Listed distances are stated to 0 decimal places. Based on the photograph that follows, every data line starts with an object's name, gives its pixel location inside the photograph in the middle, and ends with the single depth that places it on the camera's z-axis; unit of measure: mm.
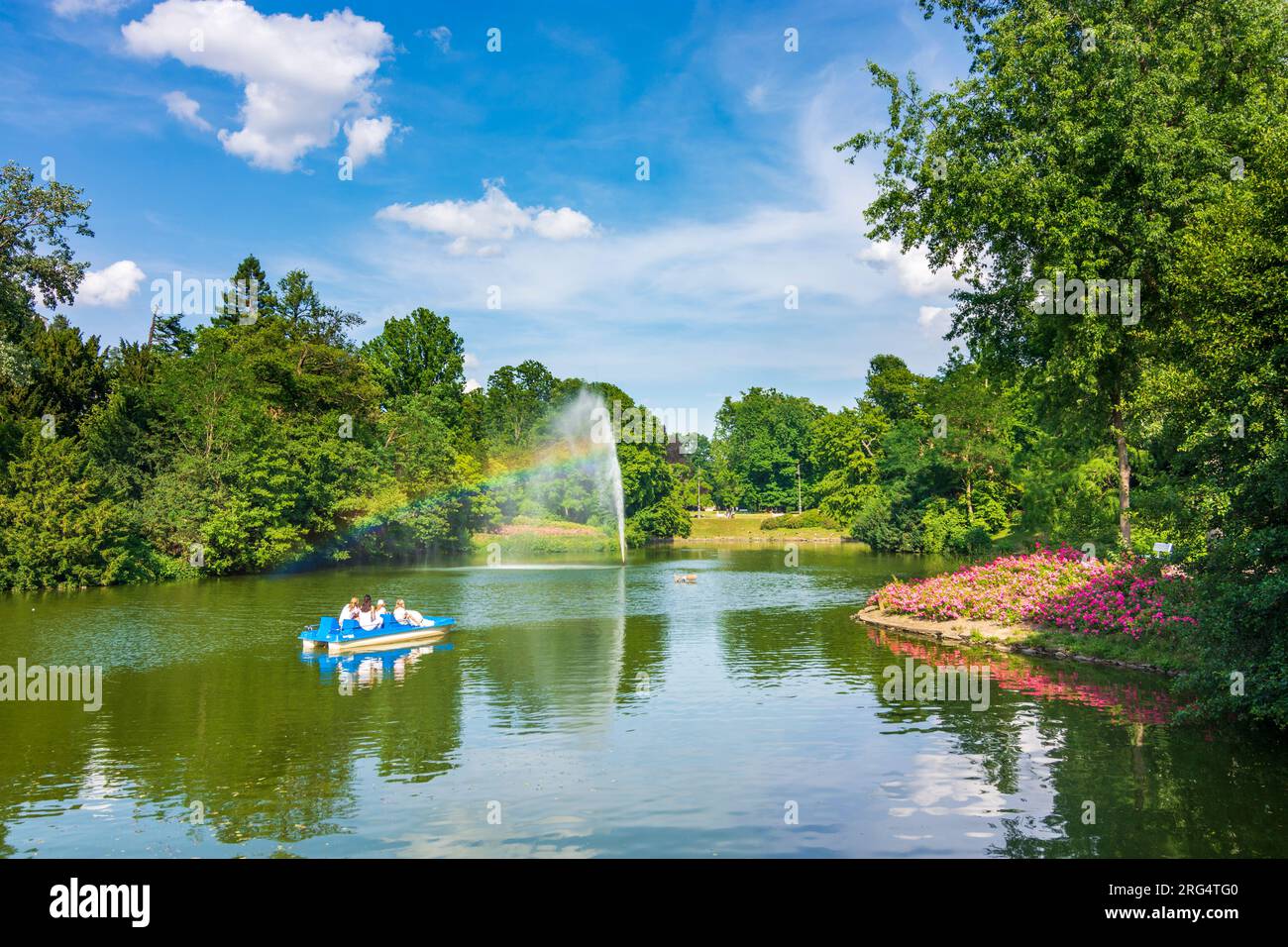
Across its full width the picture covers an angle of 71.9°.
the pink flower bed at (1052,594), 22531
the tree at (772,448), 129250
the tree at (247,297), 86938
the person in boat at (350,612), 27297
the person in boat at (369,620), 27266
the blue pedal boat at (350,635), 26531
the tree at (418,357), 99875
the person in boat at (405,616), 28453
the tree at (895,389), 98875
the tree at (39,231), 48125
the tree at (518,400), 96231
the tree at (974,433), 69625
